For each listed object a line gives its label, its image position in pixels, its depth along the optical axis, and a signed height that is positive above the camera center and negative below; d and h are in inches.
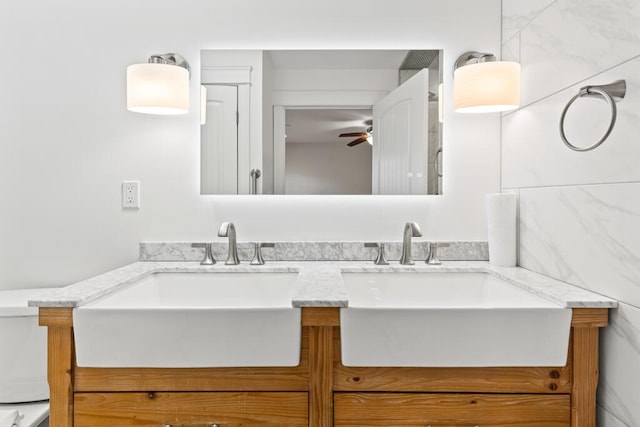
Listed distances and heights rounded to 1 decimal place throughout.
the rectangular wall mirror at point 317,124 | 63.8 +13.1
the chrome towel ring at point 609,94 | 37.3 +10.9
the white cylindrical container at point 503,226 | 56.9 -2.0
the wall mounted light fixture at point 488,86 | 55.9 +17.2
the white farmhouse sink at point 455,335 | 37.8 -11.4
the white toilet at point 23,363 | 55.6 -21.1
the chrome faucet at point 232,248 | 58.1 -5.7
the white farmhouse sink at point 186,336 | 37.8 -11.6
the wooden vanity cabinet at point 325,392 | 39.1 -17.2
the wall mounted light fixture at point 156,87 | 58.2 +17.0
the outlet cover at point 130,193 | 63.5 +2.3
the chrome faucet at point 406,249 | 57.8 -5.4
